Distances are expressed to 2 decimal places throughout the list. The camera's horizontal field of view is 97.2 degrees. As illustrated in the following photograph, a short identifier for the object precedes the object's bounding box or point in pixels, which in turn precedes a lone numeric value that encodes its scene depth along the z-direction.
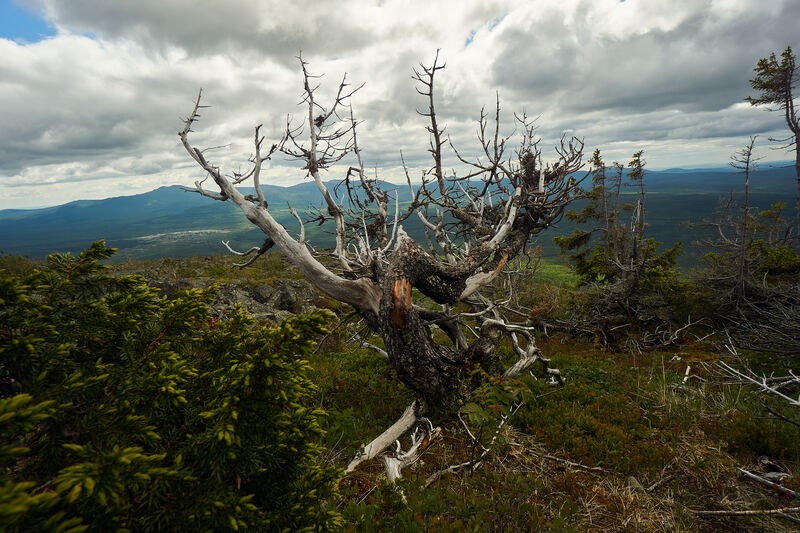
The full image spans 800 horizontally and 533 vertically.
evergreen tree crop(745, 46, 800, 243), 15.61
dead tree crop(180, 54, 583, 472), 5.61
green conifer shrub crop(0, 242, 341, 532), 1.50
